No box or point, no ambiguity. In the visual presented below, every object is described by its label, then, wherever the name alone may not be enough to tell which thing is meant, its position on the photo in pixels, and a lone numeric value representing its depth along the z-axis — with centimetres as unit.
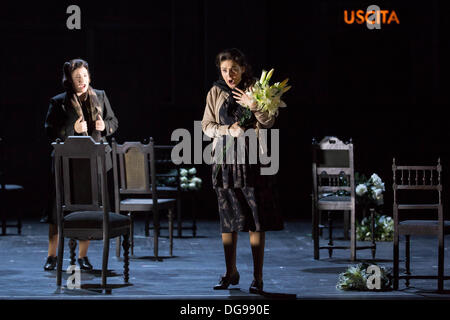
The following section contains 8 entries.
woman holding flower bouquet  1017
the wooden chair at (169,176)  1609
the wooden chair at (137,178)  1386
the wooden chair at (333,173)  1373
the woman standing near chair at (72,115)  1220
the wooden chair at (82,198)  1066
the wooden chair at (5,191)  1745
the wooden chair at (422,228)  1043
